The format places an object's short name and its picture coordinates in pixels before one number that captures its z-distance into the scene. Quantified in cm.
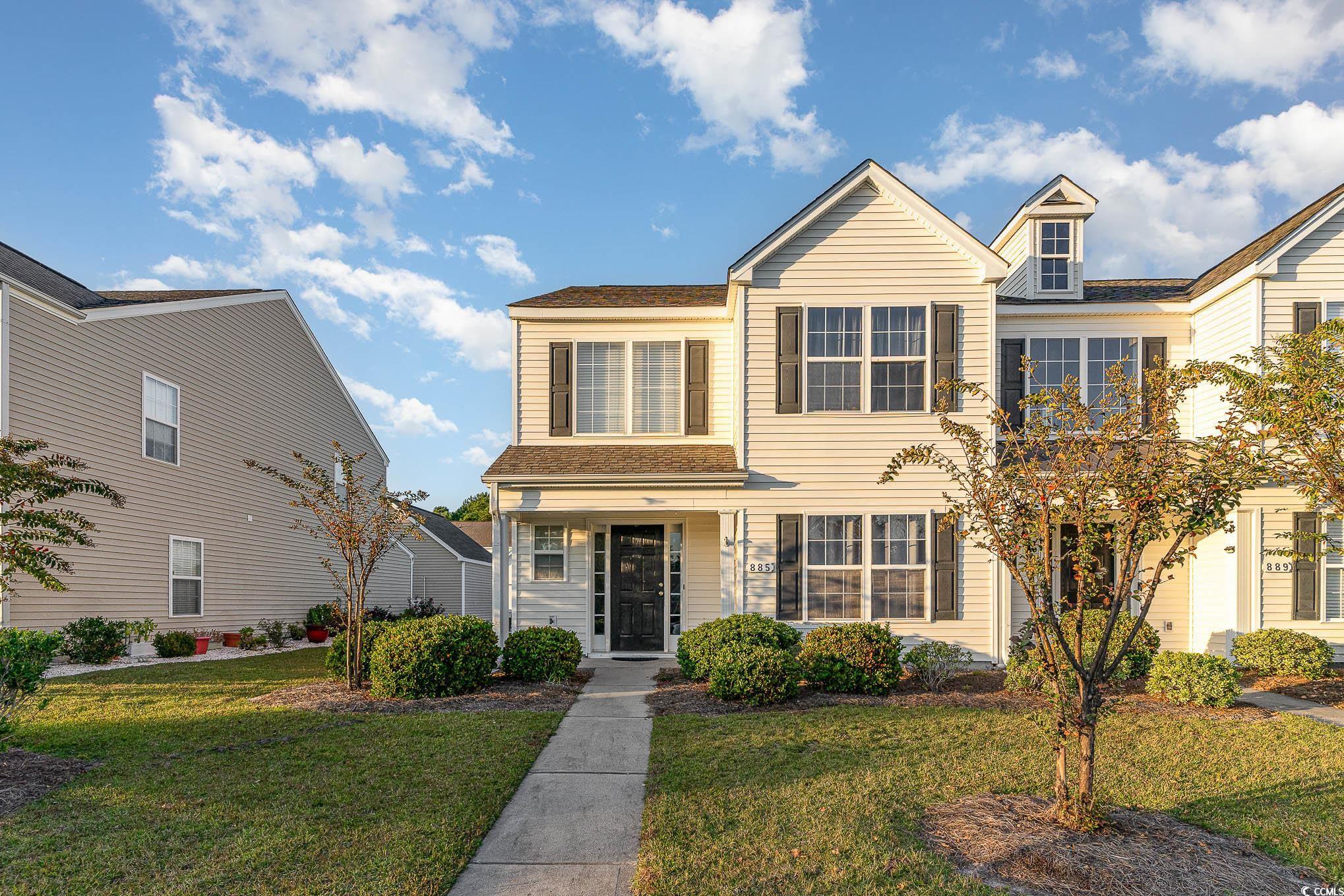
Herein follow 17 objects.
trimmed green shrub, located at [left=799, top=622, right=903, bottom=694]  939
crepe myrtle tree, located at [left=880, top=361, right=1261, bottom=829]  488
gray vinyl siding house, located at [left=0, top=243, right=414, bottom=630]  1201
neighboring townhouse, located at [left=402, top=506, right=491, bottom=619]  2634
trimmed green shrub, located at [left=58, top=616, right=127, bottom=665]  1202
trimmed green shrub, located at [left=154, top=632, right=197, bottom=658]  1366
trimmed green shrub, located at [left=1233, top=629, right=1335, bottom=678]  1065
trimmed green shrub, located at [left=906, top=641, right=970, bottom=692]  979
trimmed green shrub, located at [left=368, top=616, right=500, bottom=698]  902
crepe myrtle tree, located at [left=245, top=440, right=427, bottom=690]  953
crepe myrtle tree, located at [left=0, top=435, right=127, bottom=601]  595
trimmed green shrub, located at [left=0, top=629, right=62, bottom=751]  632
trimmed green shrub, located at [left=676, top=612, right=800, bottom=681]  959
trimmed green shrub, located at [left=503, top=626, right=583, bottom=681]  988
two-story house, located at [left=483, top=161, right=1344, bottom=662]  1144
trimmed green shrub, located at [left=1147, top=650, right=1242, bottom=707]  880
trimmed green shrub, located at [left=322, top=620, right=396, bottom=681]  1010
